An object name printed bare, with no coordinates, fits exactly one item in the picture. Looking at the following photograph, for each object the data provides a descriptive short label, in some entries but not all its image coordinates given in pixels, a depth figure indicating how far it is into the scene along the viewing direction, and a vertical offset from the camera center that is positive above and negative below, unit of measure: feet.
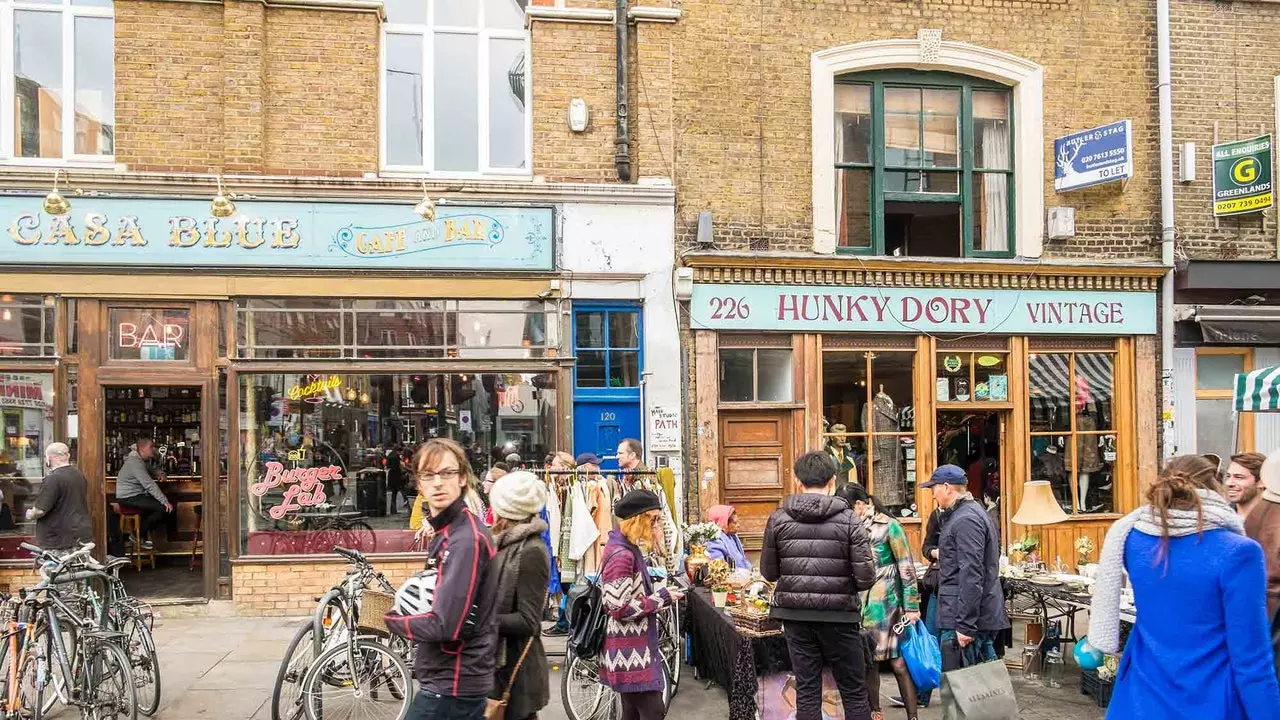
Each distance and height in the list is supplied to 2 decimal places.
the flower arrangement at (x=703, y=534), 27.86 -5.09
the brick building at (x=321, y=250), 34.06 +4.19
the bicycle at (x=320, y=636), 21.08 -6.23
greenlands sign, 39.81 +7.56
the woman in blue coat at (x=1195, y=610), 12.41 -3.39
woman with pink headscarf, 27.50 -5.37
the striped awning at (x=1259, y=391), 29.78 -1.14
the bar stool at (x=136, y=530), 40.36 -7.24
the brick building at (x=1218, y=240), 40.73 +5.05
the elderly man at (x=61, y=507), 29.94 -4.51
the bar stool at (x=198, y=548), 42.40 -8.35
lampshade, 28.68 -4.54
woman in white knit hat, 14.73 -3.82
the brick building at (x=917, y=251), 38.37 +4.50
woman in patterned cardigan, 17.92 -4.71
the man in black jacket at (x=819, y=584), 18.20 -4.31
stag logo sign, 38.75 +8.29
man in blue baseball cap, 20.90 -4.89
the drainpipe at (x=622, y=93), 37.06 +10.43
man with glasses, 12.60 -3.23
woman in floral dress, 22.07 -5.58
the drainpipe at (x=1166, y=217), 40.83 +6.01
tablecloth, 21.48 -7.03
